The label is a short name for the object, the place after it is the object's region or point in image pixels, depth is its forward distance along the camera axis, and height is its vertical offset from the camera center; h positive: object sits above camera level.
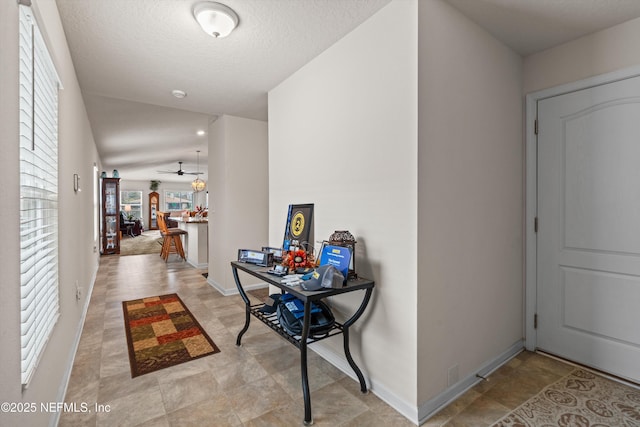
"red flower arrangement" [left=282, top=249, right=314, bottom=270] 2.14 -0.35
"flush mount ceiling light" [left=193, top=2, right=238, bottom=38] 1.90 +1.23
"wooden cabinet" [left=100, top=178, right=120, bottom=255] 7.80 -0.15
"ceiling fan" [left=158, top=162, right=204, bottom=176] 10.01 +1.45
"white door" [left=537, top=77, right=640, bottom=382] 2.11 -0.12
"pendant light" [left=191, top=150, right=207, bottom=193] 9.46 +0.81
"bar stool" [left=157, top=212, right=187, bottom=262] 6.61 -0.69
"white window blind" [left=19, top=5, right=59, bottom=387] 1.23 +0.08
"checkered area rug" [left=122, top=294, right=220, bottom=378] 2.47 -1.19
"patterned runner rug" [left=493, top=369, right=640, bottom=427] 1.76 -1.20
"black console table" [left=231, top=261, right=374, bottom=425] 1.74 -0.67
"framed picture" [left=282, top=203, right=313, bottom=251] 2.51 -0.14
